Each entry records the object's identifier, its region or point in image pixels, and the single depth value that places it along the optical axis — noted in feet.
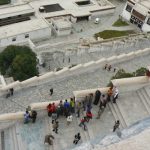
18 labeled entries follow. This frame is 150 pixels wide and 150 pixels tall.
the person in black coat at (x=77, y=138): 38.06
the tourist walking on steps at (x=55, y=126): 39.44
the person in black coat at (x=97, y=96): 41.59
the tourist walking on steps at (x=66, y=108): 40.38
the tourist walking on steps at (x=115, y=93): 41.59
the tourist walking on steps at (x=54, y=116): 40.89
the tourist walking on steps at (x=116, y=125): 38.39
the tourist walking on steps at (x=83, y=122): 39.65
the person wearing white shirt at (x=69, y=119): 40.24
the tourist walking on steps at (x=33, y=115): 40.61
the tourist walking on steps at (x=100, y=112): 40.79
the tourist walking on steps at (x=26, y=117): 40.57
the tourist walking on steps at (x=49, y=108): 40.76
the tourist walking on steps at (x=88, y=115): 39.91
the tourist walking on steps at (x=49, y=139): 37.87
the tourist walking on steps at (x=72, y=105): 40.64
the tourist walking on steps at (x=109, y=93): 42.02
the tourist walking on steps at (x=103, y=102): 41.20
